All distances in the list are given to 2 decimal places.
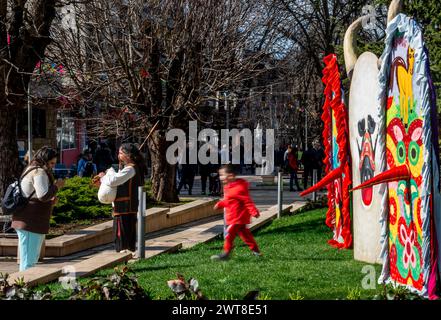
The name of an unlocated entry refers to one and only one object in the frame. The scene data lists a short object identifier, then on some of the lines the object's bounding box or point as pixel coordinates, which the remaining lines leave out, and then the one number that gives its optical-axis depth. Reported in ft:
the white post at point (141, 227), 43.19
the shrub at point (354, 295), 22.07
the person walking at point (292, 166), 105.60
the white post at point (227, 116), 115.30
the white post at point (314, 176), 84.90
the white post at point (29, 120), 90.58
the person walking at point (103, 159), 106.73
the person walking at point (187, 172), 94.50
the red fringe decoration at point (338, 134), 43.52
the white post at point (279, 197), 66.43
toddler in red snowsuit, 36.04
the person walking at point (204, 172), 94.84
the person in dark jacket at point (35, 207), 35.83
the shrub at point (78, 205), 59.52
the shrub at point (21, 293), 22.09
